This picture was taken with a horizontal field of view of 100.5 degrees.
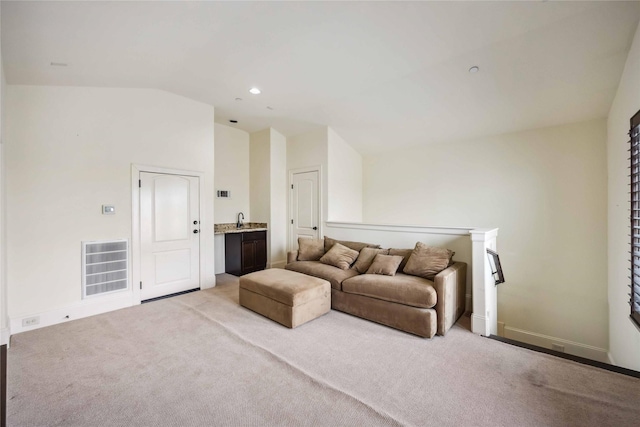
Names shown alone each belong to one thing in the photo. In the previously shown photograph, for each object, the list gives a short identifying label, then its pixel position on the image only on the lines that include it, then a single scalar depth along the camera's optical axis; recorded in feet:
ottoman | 9.65
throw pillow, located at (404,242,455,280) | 10.21
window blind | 7.32
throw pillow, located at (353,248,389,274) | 11.96
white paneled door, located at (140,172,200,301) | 12.45
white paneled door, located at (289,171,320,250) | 16.78
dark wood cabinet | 16.80
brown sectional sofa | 8.93
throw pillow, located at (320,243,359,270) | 12.32
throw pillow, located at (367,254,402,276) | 10.80
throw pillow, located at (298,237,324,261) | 13.89
